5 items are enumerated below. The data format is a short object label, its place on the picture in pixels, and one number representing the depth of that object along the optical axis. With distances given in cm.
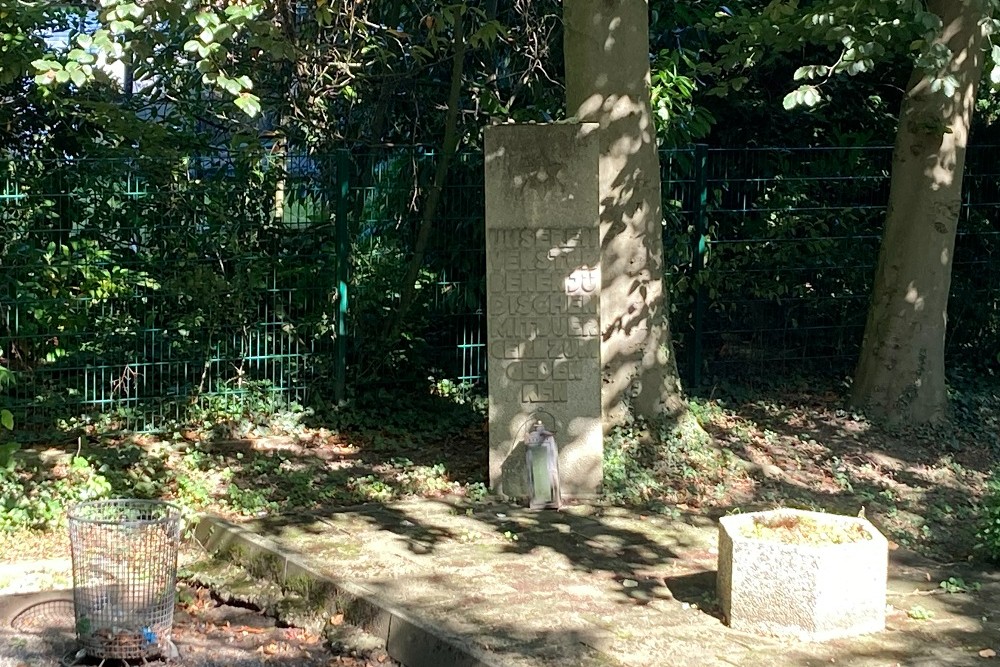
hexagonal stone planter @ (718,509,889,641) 534
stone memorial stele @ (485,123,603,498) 783
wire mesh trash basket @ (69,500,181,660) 535
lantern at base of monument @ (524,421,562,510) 777
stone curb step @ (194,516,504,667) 533
